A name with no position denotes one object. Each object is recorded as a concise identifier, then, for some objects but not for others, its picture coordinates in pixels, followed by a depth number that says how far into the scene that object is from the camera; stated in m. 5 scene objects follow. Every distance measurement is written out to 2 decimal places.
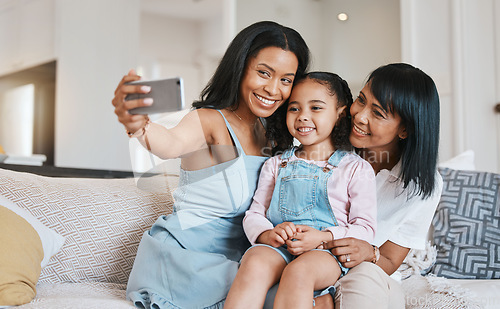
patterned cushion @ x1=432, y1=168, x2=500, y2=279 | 1.51
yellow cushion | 1.06
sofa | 1.14
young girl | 0.98
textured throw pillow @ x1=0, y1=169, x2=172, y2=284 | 1.34
